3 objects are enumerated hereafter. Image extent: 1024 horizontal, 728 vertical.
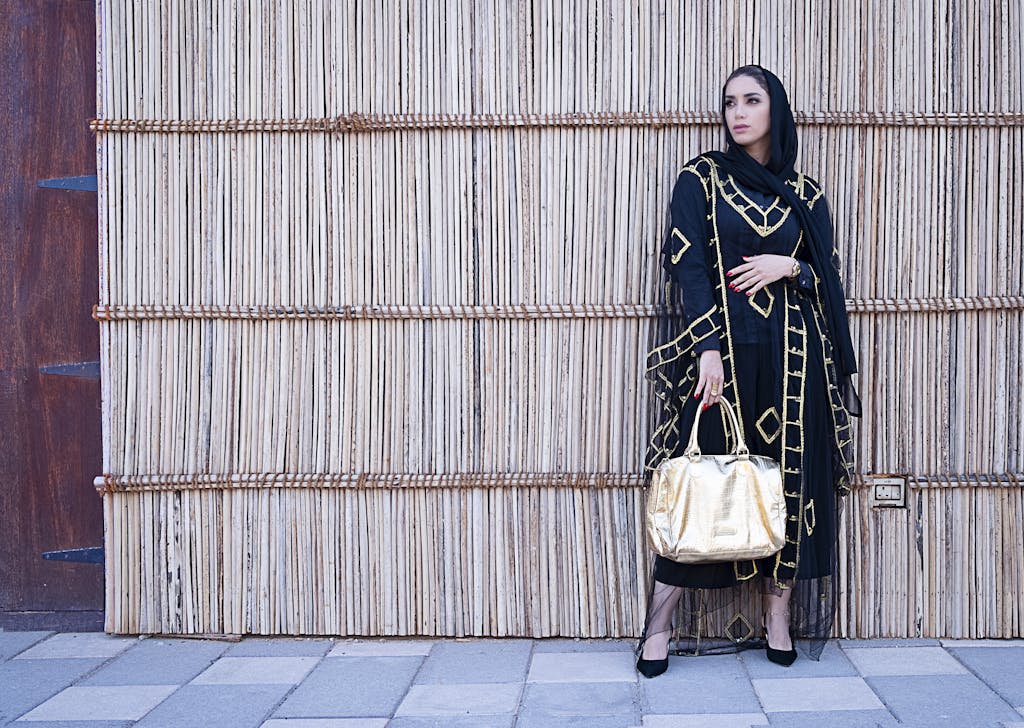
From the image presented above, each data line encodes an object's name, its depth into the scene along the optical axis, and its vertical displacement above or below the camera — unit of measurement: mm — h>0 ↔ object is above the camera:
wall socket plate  3041 -438
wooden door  3189 +159
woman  2754 +38
